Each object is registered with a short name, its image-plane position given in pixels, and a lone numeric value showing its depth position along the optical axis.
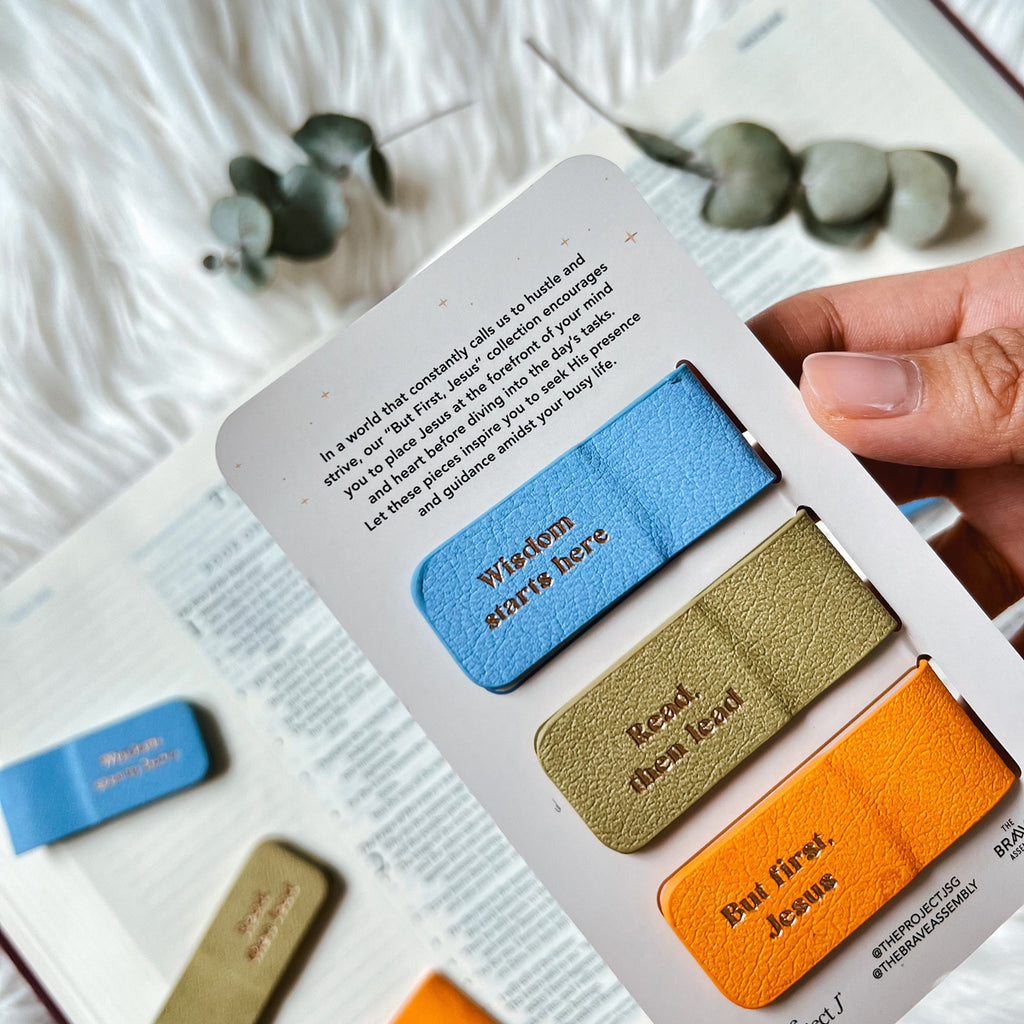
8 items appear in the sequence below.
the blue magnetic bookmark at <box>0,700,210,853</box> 0.42
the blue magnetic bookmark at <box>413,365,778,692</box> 0.25
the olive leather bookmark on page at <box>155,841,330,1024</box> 0.42
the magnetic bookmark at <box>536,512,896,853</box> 0.25
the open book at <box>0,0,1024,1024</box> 0.43
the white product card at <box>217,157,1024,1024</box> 0.25
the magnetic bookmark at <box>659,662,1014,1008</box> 0.26
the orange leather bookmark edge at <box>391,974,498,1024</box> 0.42
